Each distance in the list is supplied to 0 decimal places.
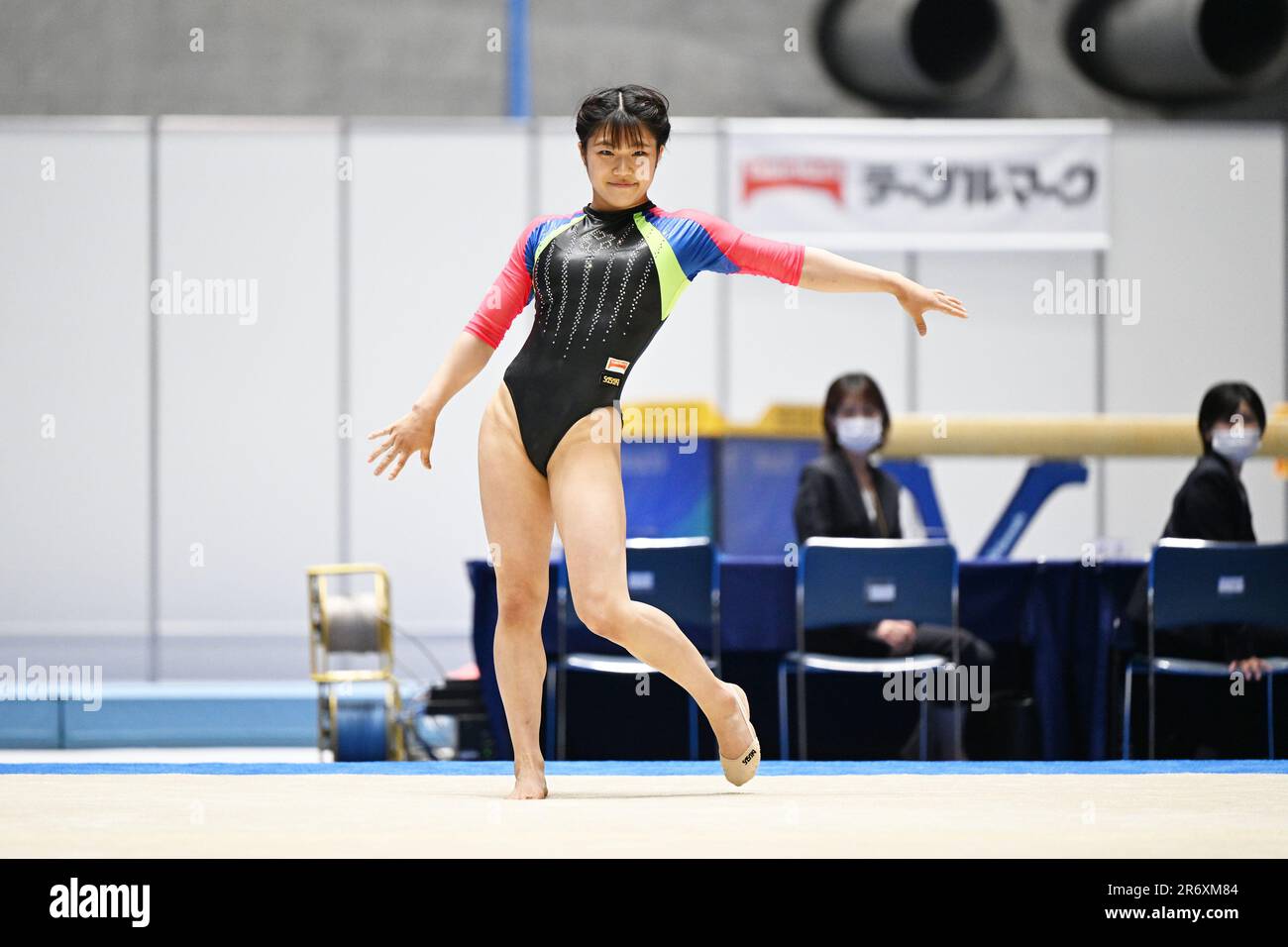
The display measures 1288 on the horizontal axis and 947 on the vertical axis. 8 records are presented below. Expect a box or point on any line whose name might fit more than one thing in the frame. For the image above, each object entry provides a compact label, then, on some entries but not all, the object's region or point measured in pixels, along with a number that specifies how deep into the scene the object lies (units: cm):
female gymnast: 557
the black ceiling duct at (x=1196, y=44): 1827
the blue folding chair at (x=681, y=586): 968
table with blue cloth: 1021
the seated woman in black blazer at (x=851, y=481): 1001
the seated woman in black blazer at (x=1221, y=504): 966
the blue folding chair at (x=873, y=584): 948
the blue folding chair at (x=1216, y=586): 945
